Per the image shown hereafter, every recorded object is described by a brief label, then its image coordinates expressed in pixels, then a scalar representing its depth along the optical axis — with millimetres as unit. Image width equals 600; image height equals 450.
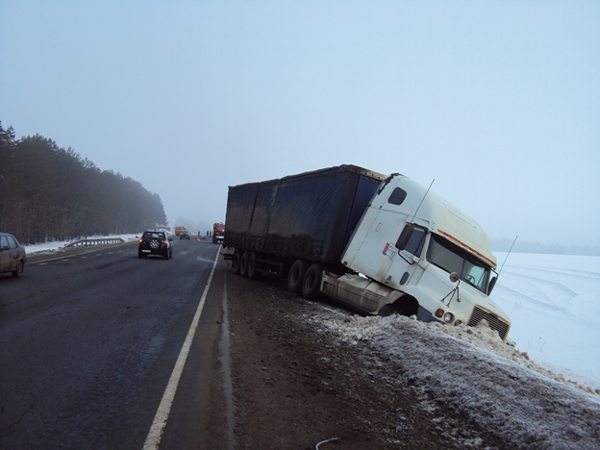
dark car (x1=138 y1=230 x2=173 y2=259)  26422
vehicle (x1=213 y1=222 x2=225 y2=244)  59850
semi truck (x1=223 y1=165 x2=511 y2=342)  9359
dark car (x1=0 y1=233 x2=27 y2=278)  13383
